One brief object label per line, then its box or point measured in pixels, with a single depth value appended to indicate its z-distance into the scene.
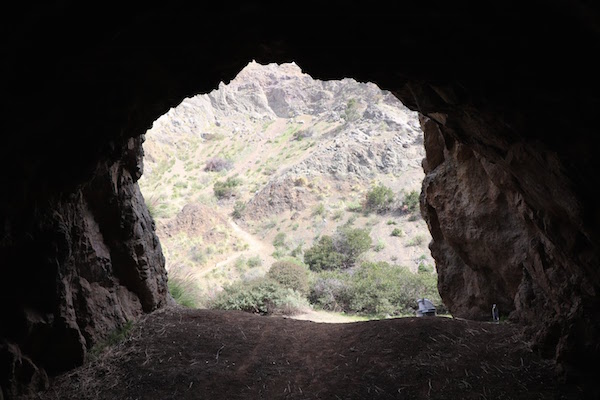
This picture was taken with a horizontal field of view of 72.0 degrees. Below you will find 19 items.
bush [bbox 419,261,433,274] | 24.57
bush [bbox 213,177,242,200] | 39.34
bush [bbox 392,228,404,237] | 29.77
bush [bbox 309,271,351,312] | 16.81
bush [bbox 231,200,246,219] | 36.14
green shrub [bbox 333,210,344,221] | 33.75
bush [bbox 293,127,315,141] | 47.81
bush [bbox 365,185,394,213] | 33.66
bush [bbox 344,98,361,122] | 44.94
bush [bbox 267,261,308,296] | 16.52
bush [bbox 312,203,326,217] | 34.33
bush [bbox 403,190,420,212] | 32.22
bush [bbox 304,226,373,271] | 26.12
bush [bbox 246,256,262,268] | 27.50
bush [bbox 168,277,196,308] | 9.99
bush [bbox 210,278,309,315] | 13.23
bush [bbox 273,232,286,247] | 31.05
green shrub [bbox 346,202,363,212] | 34.41
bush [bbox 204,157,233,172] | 44.94
